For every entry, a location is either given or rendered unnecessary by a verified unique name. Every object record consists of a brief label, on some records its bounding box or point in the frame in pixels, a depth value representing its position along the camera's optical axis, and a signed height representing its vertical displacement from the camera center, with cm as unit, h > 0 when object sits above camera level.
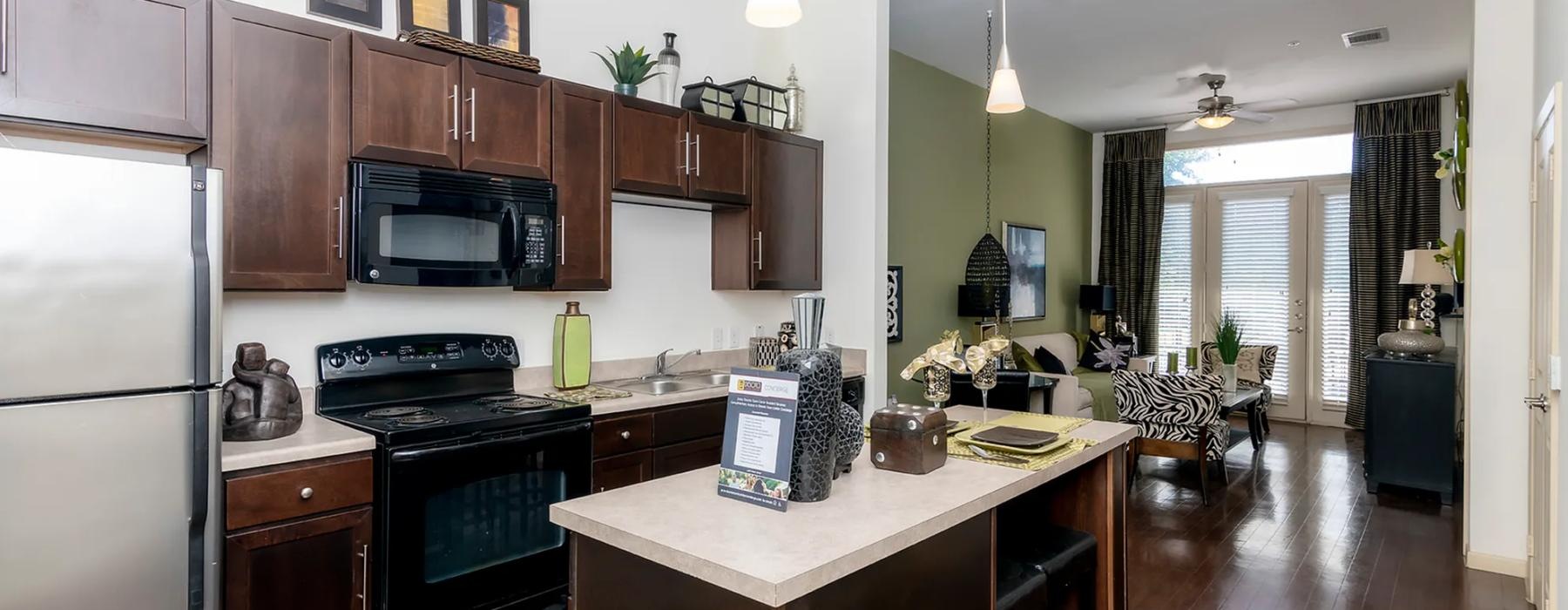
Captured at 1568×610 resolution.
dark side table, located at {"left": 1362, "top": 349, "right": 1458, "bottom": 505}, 483 -69
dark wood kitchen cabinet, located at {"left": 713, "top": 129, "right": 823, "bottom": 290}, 398 +38
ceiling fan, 618 +147
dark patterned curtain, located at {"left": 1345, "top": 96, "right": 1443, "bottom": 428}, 676 +82
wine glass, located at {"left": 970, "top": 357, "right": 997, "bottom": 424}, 231 -21
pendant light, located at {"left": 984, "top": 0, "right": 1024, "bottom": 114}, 288 +75
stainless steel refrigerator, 169 -18
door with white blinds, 761 +34
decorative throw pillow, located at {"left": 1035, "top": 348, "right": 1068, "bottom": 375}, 659 -47
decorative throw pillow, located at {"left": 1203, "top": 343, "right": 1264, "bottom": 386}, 676 -46
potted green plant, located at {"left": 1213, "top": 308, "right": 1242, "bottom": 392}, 626 -32
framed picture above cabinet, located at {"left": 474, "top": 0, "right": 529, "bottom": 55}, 323 +110
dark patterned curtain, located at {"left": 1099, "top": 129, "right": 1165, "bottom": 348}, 816 +81
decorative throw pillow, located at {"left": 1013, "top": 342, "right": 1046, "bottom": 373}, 623 -43
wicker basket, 277 +87
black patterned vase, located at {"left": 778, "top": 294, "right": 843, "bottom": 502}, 156 -20
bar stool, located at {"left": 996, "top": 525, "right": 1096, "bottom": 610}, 203 -68
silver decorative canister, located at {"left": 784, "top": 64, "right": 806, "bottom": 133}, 423 +101
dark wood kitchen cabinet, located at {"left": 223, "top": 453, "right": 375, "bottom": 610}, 210 -63
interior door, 255 -15
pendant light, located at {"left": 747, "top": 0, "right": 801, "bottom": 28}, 225 +80
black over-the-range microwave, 265 +25
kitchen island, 131 -41
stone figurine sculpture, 228 -28
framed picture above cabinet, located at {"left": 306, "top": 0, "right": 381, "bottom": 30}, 287 +102
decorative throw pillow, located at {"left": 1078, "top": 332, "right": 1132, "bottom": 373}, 704 -42
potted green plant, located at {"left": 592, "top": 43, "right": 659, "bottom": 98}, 353 +99
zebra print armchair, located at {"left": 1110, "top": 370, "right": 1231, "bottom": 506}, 475 -64
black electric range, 240 -53
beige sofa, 575 -55
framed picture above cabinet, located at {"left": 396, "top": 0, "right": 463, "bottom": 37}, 303 +106
